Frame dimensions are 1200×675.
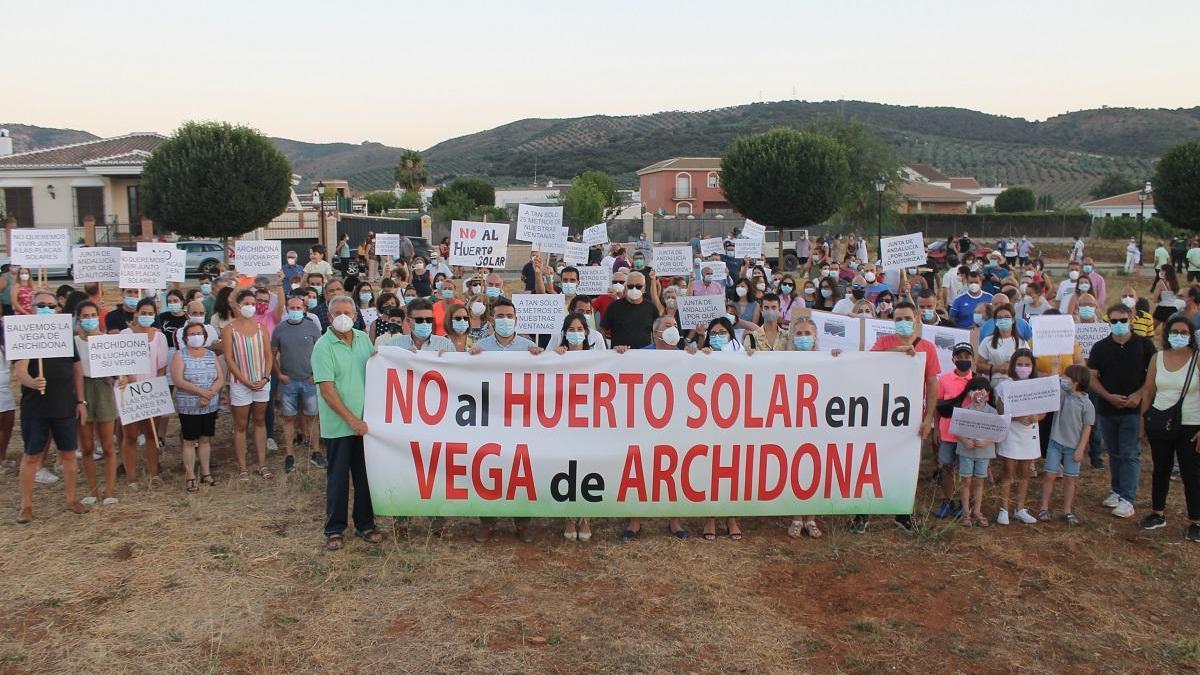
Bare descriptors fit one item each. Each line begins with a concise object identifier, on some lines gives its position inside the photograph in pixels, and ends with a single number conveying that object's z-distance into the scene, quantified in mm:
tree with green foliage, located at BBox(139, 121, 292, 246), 31719
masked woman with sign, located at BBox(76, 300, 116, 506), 7918
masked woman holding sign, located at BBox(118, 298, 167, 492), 8297
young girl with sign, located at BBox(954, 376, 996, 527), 7176
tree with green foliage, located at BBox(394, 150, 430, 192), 86938
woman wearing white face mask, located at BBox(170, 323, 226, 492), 8180
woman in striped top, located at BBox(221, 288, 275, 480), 8453
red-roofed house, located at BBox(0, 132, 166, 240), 40188
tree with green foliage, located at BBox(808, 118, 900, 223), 53750
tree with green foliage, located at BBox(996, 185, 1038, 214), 79188
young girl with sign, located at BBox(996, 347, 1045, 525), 7281
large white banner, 6875
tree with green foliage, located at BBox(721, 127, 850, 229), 38312
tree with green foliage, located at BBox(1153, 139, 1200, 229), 39281
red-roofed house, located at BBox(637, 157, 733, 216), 84188
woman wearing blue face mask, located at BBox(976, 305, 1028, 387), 8250
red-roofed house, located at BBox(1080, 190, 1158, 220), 80375
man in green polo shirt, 6695
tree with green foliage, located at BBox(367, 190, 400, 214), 80044
